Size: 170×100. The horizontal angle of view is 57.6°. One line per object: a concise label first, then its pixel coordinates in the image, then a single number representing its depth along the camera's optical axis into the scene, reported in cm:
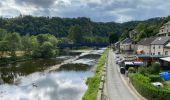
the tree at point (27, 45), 5908
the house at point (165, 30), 4822
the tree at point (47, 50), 5911
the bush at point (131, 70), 2483
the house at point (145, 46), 3829
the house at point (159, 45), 3263
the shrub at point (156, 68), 2383
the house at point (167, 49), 3115
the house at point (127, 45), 6108
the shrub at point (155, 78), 1994
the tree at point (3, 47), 4962
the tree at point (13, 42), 5158
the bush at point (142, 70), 2202
